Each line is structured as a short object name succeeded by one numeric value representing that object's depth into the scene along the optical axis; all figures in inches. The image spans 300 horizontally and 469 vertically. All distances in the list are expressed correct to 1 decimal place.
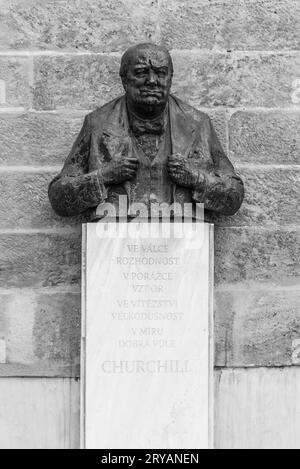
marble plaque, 304.5
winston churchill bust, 305.9
